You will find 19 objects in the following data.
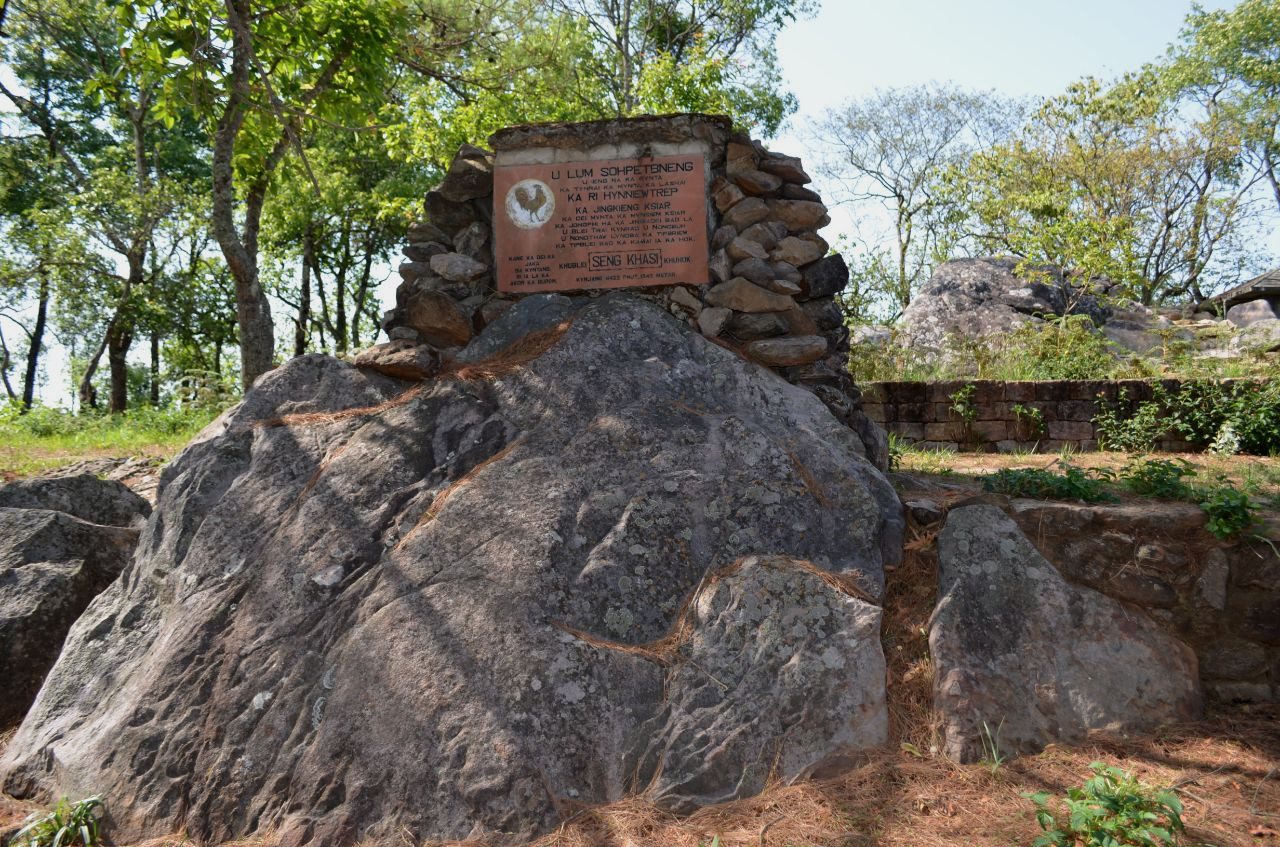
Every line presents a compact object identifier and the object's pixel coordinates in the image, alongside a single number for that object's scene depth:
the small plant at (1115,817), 2.74
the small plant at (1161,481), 4.33
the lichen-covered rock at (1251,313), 14.48
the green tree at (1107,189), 12.40
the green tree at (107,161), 14.95
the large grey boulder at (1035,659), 3.47
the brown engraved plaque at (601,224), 4.93
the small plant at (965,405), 7.33
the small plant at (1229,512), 3.85
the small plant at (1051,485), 4.34
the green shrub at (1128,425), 6.98
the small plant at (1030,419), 7.23
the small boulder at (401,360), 4.85
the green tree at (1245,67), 21.45
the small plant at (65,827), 3.27
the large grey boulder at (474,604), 3.33
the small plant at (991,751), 3.31
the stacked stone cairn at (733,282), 4.89
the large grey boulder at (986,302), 11.67
